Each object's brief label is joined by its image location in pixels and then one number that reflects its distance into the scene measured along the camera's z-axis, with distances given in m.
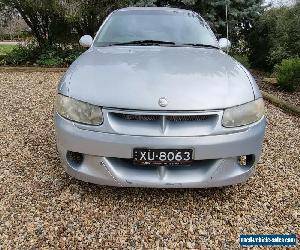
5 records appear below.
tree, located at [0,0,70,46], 8.44
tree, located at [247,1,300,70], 8.05
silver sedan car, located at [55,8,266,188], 2.39
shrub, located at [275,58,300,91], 6.39
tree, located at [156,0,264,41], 9.39
